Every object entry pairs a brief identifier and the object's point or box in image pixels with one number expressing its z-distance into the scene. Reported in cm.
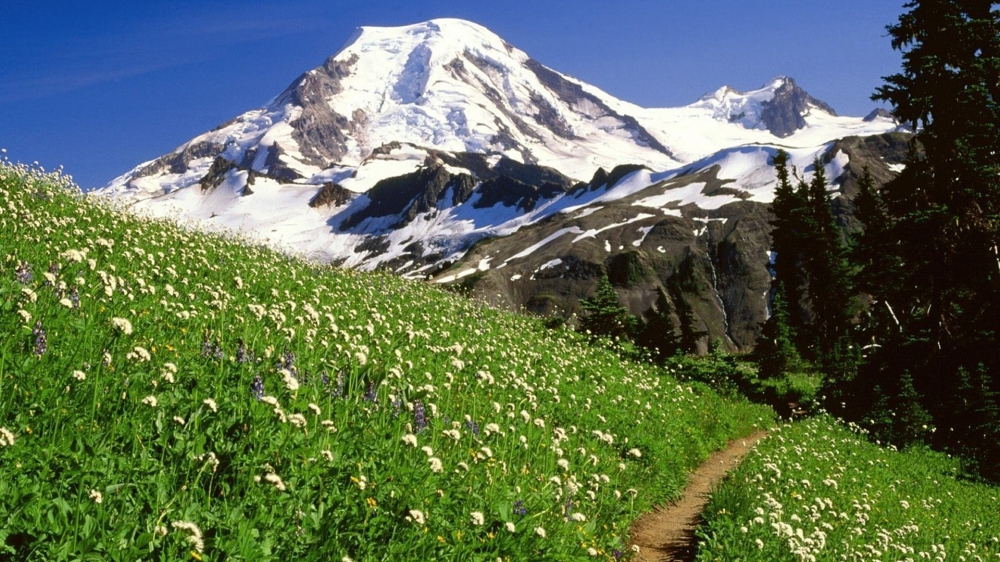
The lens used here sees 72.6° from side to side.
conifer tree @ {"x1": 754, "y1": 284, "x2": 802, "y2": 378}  3412
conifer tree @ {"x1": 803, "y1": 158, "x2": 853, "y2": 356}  4522
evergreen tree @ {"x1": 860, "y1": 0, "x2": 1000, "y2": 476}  2339
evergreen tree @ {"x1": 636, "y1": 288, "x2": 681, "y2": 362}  2944
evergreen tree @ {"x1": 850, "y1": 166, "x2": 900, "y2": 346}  2578
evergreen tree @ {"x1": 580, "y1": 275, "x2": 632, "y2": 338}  2831
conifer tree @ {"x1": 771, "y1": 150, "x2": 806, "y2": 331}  4831
